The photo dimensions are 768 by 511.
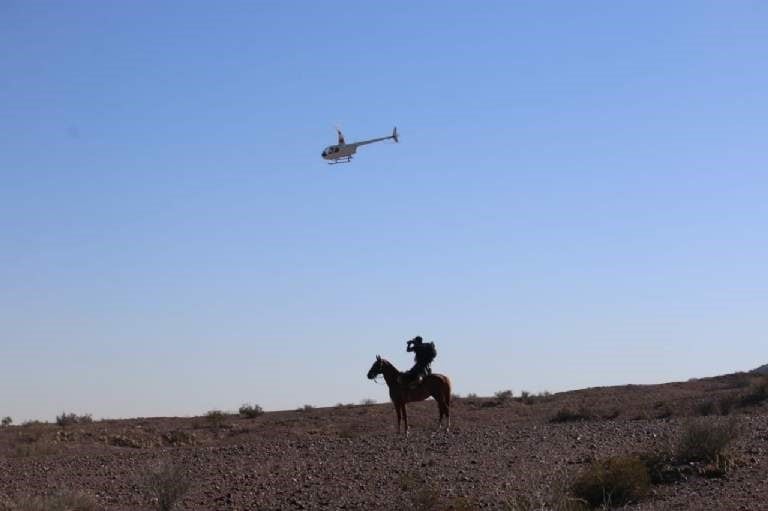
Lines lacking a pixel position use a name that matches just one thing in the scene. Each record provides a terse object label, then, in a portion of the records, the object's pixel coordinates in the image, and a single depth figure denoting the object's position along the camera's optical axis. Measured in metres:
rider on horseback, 33.38
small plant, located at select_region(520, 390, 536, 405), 52.09
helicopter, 63.00
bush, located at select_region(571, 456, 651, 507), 19.92
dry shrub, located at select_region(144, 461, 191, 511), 21.75
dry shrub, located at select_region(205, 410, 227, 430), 45.34
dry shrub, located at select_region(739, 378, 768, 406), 39.38
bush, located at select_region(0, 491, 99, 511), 20.65
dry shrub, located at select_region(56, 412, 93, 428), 48.16
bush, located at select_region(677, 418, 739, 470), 22.09
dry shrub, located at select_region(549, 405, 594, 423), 39.28
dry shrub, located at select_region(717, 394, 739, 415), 37.29
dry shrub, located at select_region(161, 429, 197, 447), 39.16
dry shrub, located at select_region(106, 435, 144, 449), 38.56
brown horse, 33.28
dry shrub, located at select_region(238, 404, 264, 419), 50.91
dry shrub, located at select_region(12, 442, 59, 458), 33.00
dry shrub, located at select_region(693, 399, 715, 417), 37.66
